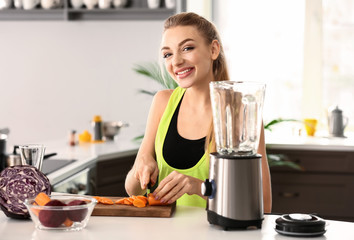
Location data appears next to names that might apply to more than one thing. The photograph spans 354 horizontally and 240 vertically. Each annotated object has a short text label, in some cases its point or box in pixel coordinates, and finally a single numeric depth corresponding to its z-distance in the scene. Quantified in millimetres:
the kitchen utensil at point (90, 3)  4469
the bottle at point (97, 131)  4113
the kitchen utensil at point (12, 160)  2820
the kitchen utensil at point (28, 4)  4535
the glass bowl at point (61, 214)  1519
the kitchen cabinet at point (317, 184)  3865
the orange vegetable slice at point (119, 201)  1774
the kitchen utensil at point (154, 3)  4445
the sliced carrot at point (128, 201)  1762
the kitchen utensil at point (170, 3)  4387
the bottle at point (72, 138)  3895
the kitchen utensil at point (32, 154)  1756
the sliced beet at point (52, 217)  1519
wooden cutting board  1699
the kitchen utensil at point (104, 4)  4465
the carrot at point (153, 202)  1757
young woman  2023
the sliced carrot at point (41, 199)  1566
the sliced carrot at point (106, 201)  1771
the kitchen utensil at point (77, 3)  4516
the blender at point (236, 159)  1559
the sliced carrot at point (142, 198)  1765
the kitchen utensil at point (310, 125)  4289
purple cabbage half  1672
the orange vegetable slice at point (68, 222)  1529
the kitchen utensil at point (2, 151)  2797
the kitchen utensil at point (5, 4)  4613
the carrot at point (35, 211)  1526
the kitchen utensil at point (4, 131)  2816
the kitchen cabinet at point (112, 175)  3473
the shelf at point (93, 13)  4500
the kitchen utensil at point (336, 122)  4195
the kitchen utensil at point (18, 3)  4605
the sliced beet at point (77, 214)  1522
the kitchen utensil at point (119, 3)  4480
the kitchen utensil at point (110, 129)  4154
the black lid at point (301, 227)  1499
